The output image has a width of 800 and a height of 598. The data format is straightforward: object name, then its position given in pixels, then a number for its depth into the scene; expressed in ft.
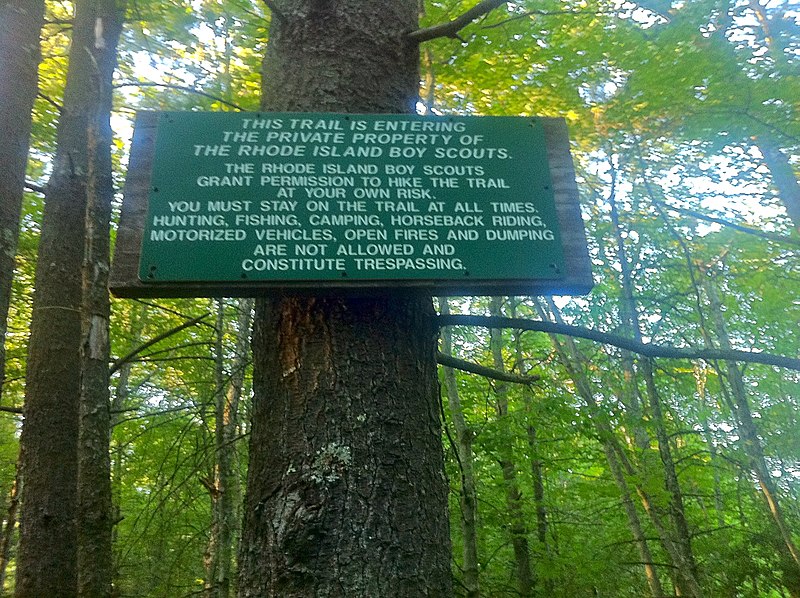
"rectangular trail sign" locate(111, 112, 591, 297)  6.04
